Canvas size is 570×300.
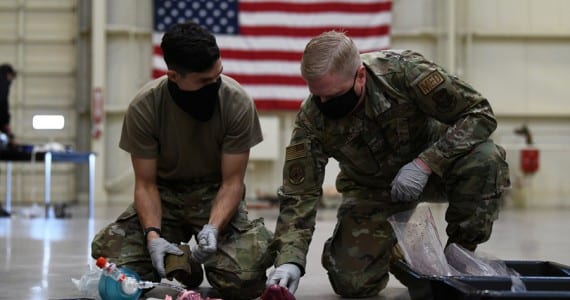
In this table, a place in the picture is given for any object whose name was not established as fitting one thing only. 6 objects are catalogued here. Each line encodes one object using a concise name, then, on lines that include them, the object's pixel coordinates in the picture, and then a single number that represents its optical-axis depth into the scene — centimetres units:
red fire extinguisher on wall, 2009
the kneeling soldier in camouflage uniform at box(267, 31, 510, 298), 475
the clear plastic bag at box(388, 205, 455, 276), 471
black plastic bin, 369
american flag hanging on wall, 2087
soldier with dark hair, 499
